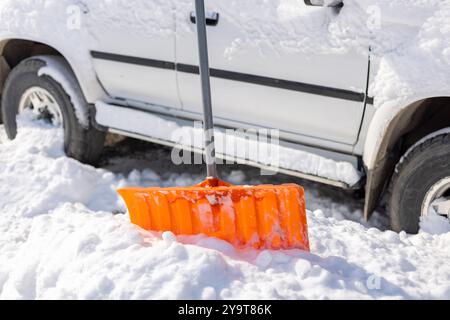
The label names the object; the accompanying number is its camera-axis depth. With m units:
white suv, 2.75
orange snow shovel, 2.54
